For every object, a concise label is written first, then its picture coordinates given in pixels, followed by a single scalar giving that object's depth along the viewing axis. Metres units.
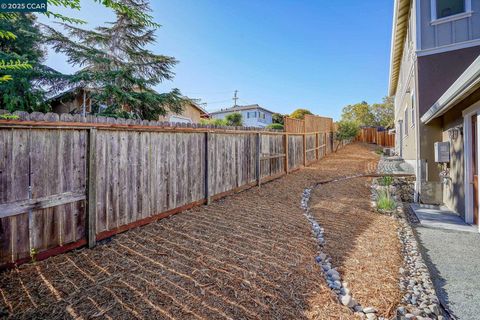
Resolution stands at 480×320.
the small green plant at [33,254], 2.84
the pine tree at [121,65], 9.75
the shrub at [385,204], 5.24
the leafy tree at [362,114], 34.53
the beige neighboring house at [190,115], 15.89
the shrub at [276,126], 22.55
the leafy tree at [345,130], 19.36
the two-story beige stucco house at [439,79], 5.39
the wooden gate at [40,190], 2.66
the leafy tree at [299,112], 30.41
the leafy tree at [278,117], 32.55
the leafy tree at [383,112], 34.09
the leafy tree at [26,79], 8.29
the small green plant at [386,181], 7.04
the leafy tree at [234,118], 24.42
